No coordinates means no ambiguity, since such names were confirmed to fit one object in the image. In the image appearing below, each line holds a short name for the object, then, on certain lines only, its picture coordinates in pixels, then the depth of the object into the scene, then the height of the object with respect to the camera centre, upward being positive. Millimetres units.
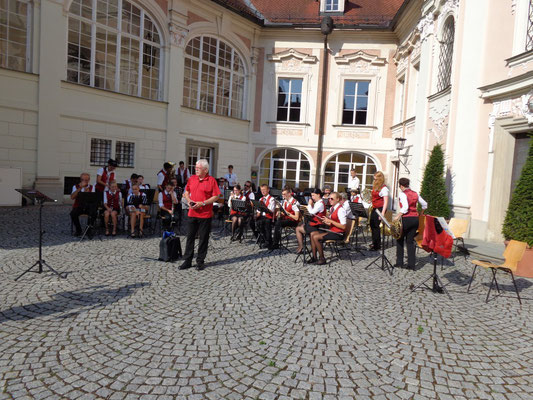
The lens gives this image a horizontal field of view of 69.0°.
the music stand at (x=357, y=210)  7934 -575
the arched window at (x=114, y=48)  13820 +4541
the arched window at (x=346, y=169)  20000 +652
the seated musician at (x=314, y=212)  7504 -626
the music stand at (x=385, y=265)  7023 -1520
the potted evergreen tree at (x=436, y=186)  10797 +19
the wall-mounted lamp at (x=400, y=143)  15332 +1656
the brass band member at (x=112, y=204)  9078 -898
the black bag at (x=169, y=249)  6930 -1415
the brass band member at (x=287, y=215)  8641 -842
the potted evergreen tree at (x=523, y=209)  7973 -353
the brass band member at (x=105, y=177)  9781 -271
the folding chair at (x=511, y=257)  5566 -953
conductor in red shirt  6539 -654
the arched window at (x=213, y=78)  17531 +4539
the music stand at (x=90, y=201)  8484 -801
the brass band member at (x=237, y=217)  9414 -1060
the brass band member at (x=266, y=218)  8617 -956
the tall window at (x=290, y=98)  20031 +4127
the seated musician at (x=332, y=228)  7312 -901
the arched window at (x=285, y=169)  20328 +462
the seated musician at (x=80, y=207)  8562 -948
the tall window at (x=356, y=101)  19766 +4141
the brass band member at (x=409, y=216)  7117 -573
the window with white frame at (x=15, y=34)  12203 +4023
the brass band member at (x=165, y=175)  10845 -142
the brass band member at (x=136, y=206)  9219 -916
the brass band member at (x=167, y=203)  9384 -812
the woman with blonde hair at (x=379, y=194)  8383 -226
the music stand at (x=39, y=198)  5551 -526
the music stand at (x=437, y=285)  5699 -1499
